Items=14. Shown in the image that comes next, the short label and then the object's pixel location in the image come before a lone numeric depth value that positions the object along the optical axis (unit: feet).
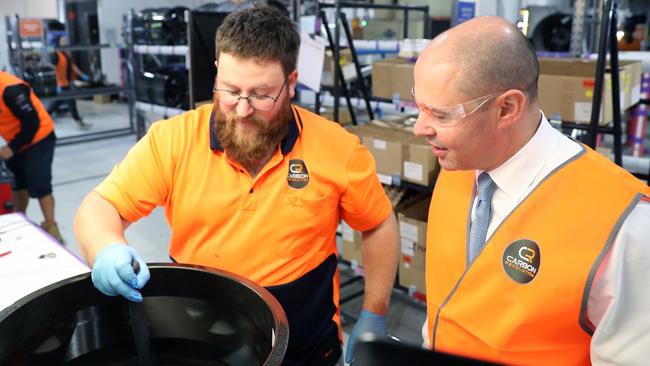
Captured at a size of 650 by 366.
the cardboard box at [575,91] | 9.01
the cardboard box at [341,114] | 14.19
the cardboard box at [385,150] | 10.34
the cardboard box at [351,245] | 11.62
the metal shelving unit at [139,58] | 19.65
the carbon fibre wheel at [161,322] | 3.49
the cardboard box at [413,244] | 10.51
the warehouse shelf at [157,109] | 19.63
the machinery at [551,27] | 25.44
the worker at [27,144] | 13.06
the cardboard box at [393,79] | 11.14
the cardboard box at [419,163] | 9.94
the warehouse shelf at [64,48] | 23.56
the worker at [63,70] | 28.35
